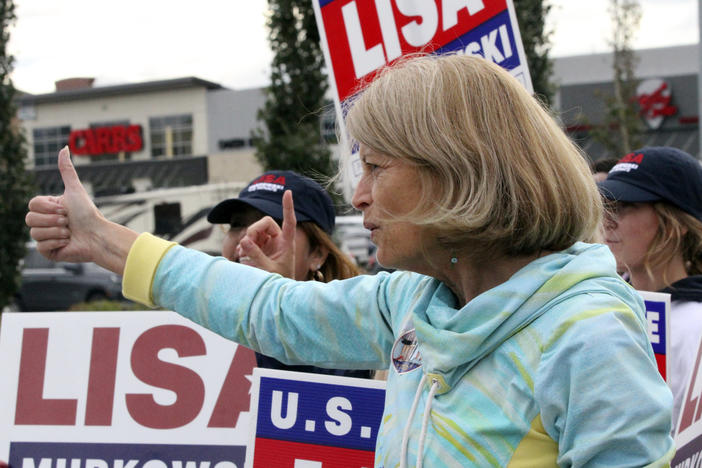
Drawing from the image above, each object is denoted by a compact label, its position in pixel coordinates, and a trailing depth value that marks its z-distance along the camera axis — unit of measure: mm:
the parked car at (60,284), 15141
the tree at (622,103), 19859
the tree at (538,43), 12180
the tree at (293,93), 10586
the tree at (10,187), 9289
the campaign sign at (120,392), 2475
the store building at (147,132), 36312
